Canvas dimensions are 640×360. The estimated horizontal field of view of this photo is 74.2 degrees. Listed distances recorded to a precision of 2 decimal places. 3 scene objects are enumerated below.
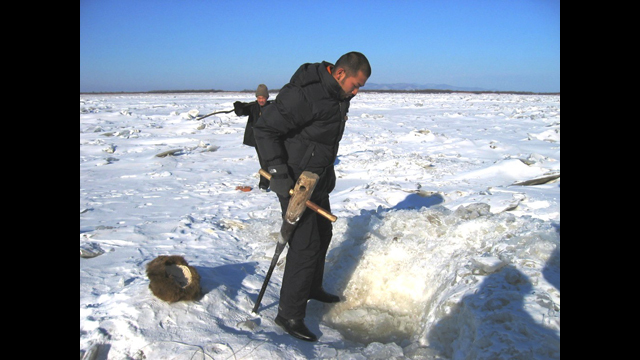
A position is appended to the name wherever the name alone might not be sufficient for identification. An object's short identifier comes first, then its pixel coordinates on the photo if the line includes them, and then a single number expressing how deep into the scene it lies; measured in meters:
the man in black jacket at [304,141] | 2.49
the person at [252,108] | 5.81
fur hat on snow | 2.46
